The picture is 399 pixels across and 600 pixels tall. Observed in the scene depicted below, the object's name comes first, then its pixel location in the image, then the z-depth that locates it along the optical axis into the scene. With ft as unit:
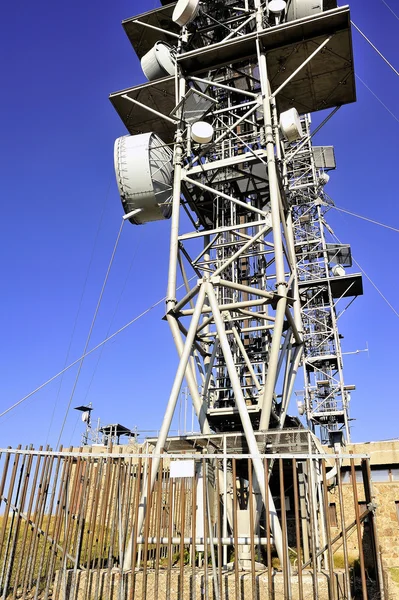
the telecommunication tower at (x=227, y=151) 40.45
